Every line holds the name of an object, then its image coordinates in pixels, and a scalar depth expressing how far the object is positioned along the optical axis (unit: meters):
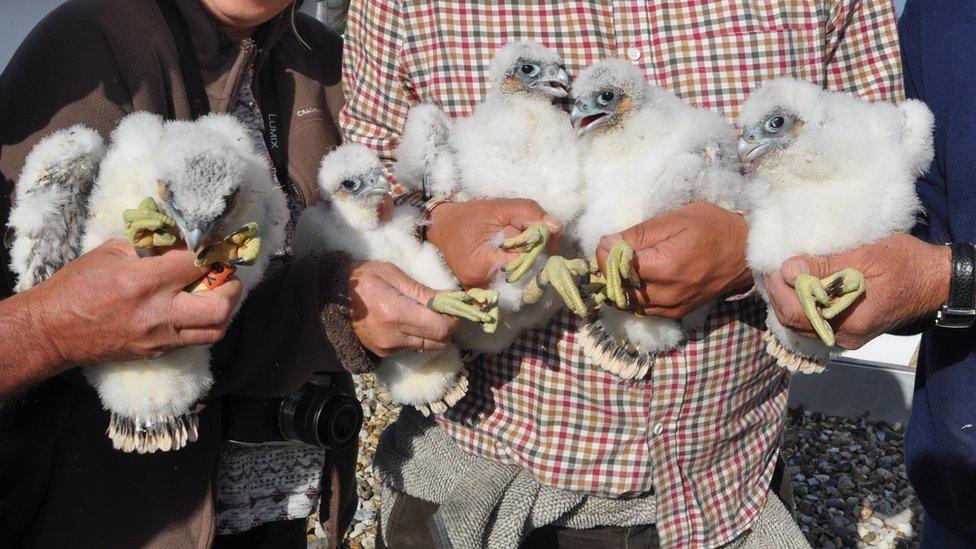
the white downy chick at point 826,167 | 1.24
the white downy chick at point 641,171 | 1.29
